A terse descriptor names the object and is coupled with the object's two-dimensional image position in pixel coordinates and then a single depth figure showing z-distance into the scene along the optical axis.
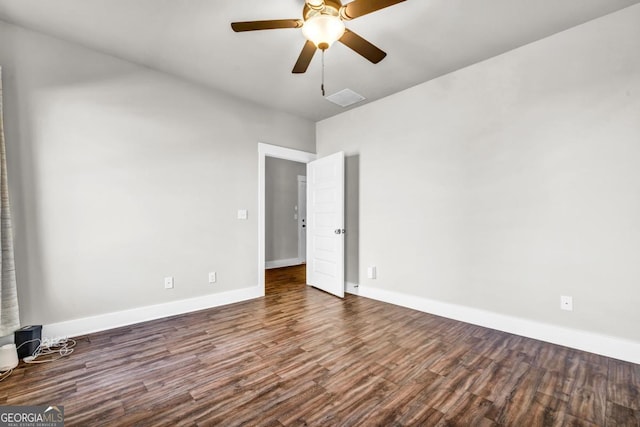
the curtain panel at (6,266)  2.21
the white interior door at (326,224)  3.95
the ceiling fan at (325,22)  1.74
